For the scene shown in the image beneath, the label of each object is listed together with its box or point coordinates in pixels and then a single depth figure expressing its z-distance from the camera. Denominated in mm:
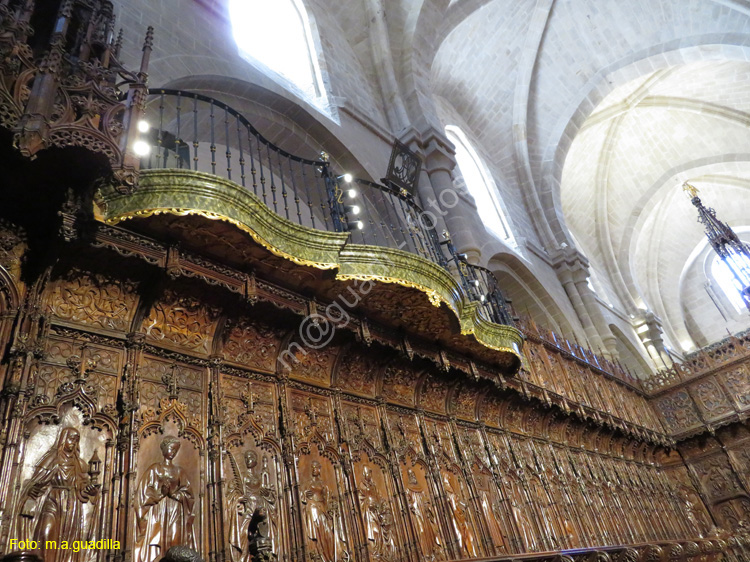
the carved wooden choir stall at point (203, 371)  3686
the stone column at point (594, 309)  15883
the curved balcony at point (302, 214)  4469
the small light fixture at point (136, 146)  3739
